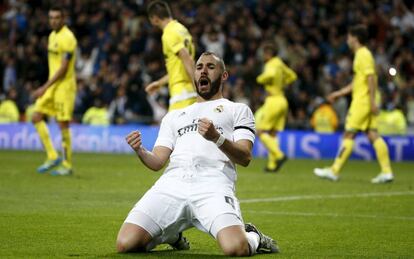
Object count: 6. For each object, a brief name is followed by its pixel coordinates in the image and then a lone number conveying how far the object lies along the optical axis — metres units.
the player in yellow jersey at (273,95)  19.86
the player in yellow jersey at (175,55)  13.91
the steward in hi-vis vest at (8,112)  27.81
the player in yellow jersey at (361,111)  16.72
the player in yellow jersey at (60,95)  16.52
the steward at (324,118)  26.05
